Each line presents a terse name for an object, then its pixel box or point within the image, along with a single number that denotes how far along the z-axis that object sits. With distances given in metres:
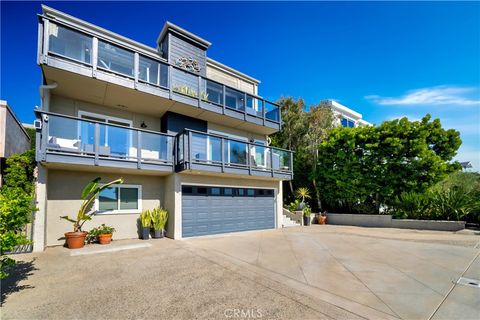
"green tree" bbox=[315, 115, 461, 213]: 15.03
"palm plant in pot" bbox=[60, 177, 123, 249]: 8.68
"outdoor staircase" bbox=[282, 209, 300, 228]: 15.81
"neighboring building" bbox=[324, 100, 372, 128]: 25.25
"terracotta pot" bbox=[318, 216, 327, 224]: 16.56
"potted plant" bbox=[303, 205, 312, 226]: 16.19
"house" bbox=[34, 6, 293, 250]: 8.51
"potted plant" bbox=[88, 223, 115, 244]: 9.37
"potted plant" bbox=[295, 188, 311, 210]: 16.62
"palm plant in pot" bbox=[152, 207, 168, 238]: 10.73
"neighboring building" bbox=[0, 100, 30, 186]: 9.25
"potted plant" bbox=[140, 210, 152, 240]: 10.46
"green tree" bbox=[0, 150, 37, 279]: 3.99
